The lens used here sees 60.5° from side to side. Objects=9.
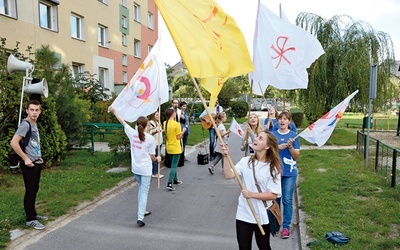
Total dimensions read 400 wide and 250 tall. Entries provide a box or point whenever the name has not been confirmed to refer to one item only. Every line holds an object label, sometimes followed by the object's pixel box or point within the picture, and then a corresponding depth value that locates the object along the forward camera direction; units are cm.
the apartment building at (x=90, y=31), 1584
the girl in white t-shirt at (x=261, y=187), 323
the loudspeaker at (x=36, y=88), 625
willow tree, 1570
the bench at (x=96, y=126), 1168
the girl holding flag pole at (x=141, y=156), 528
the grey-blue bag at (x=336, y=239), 439
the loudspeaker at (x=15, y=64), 635
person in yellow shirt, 736
